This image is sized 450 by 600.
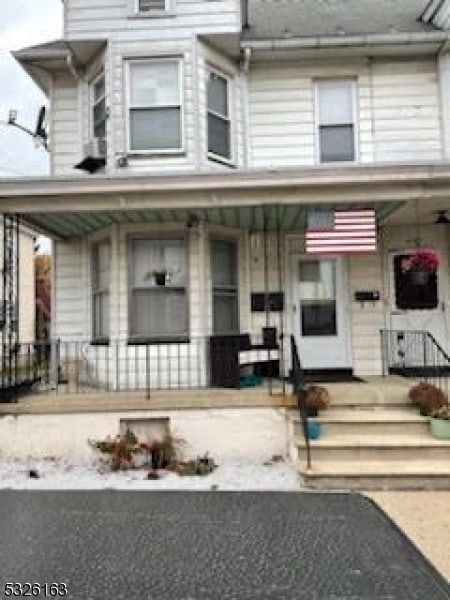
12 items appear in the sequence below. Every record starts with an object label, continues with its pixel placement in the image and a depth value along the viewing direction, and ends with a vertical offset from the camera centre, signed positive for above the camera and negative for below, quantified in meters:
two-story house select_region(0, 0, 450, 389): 8.23 +2.70
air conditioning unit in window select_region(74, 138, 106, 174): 8.89 +2.70
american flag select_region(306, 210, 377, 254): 7.32 +1.15
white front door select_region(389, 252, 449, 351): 9.28 +0.28
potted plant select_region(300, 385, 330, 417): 6.64 -0.93
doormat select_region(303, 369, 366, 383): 8.46 -0.86
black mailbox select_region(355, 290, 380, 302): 9.25 +0.42
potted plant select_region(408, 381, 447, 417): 6.54 -0.93
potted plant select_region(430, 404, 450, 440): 6.21 -1.15
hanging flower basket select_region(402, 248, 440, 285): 7.79 +0.78
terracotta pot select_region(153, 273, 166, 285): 8.28 +0.69
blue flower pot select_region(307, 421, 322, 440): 6.35 -1.22
